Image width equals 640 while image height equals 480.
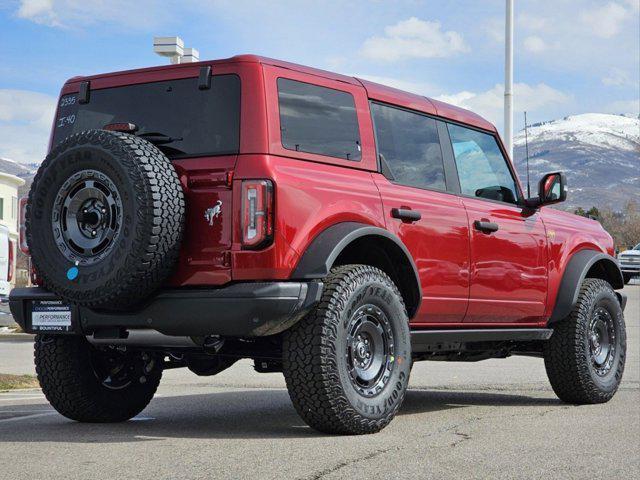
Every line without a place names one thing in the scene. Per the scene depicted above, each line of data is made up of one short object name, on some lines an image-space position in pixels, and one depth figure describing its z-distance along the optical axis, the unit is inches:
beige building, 2292.1
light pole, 815.1
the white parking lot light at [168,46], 768.3
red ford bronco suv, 229.1
